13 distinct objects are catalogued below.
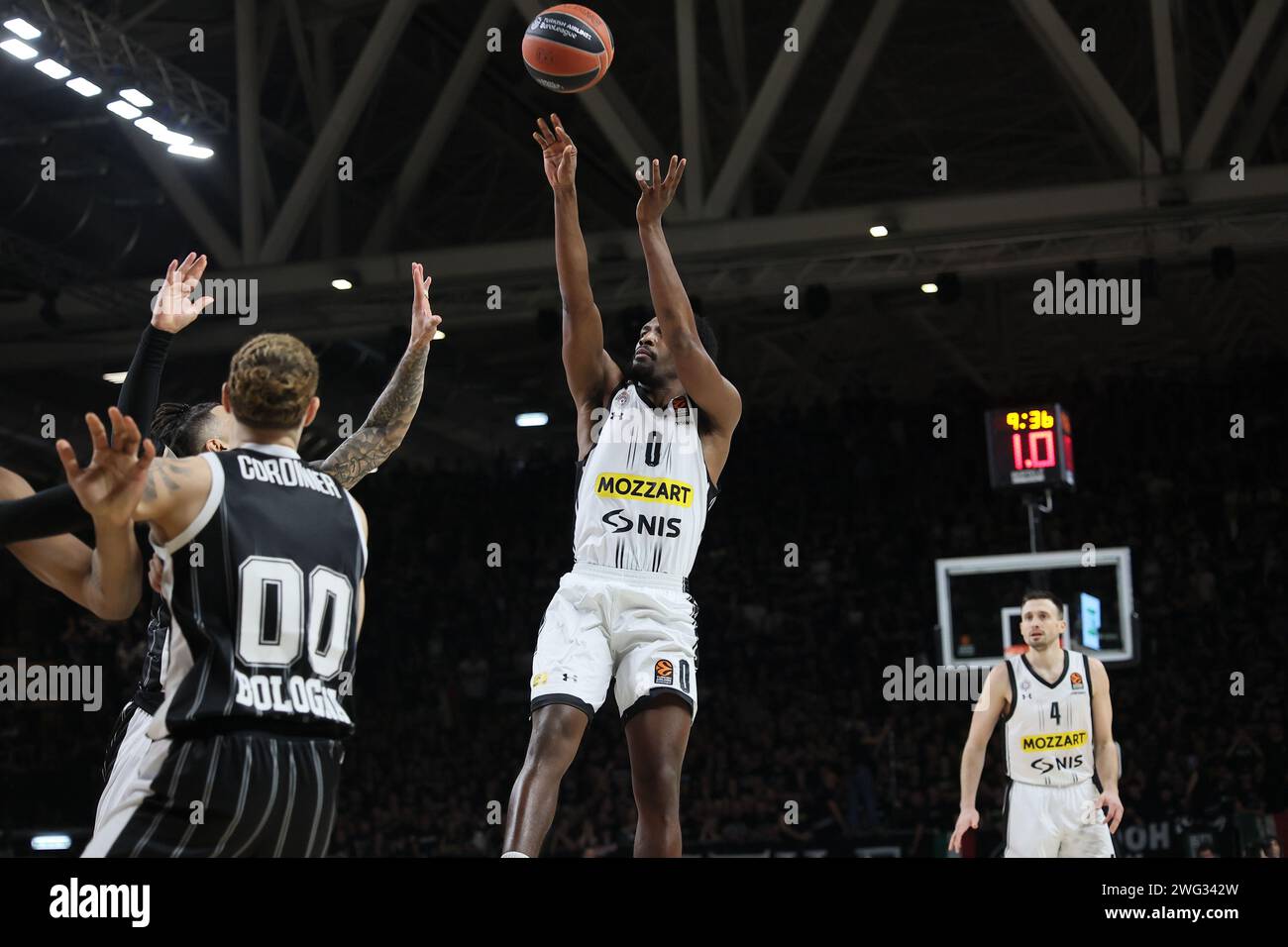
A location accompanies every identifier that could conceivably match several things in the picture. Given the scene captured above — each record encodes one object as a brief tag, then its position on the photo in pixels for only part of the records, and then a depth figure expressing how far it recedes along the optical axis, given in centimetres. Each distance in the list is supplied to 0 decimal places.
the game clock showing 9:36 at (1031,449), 1326
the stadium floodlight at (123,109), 1412
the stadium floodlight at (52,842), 1645
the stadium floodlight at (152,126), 1447
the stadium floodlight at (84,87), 1366
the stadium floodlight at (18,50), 1287
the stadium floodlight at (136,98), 1395
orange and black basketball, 751
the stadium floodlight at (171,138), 1473
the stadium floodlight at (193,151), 1492
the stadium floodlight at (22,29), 1265
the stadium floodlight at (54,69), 1326
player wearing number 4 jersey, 902
